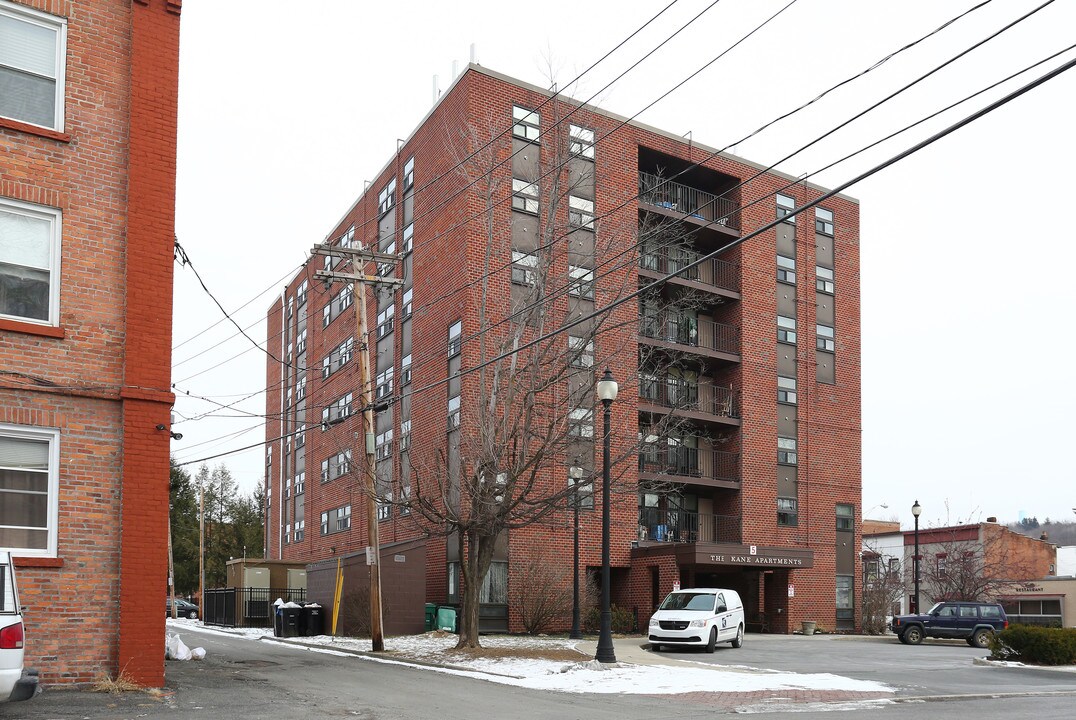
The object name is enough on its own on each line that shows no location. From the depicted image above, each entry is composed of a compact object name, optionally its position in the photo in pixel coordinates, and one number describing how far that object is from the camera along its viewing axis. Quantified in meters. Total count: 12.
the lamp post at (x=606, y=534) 20.25
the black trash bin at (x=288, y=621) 32.78
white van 26.81
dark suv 32.31
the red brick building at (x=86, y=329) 14.15
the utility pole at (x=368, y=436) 24.33
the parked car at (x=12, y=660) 10.10
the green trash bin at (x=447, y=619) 32.38
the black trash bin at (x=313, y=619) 33.00
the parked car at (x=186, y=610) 65.94
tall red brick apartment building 35.38
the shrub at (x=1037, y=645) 24.05
